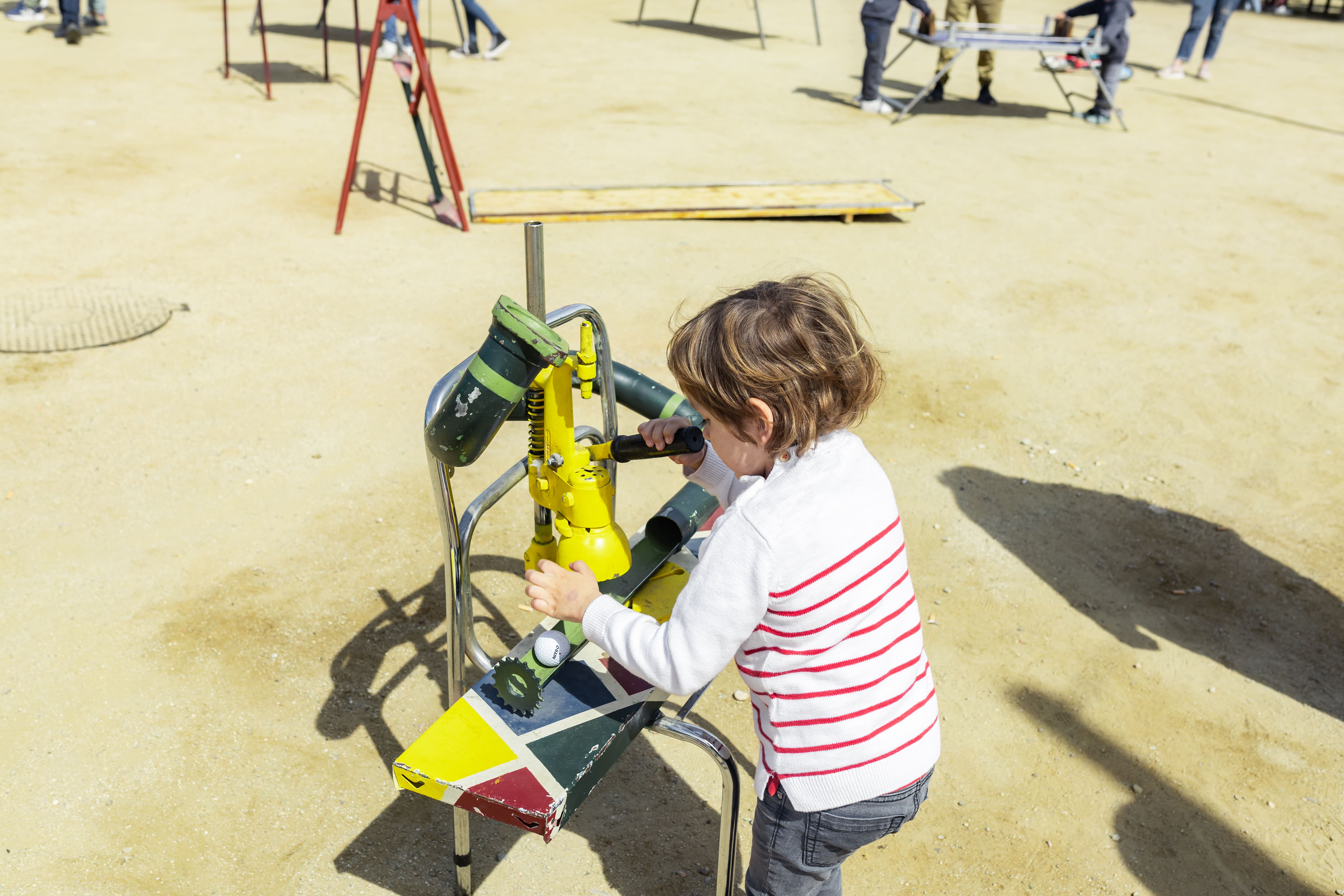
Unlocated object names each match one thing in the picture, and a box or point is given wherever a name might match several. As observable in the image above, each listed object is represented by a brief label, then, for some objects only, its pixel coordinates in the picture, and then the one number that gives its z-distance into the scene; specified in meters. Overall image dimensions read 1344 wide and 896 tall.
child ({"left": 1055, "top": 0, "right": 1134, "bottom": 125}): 8.35
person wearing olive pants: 9.12
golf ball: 1.59
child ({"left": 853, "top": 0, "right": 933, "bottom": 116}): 8.35
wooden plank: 5.68
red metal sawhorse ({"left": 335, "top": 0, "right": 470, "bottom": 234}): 5.26
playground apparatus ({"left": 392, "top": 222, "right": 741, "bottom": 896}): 1.41
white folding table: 8.04
